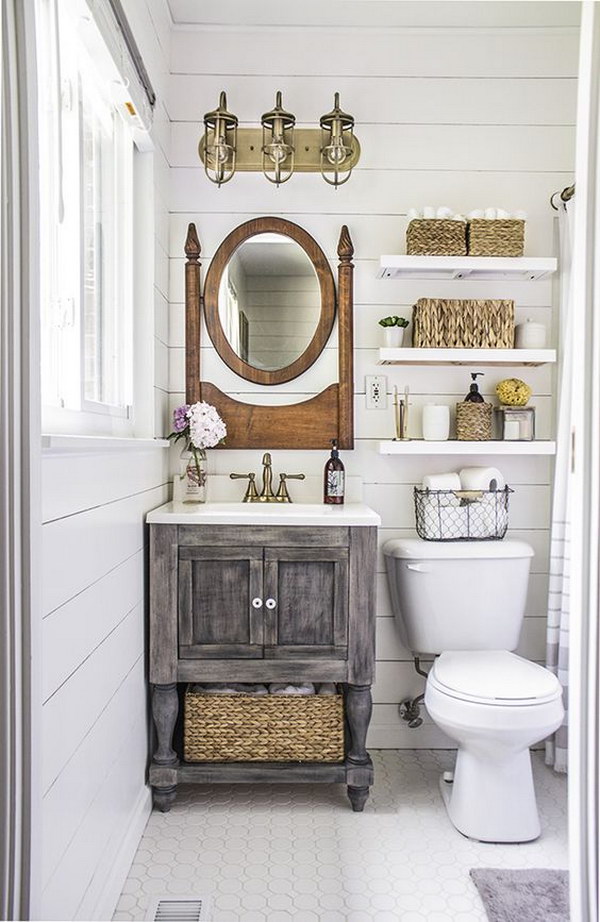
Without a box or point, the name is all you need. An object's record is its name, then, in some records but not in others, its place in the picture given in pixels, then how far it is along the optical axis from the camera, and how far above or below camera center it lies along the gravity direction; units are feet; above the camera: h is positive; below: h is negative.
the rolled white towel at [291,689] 7.71 -2.71
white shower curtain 8.34 -1.25
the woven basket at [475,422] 8.74 +0.08
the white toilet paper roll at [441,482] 8.59 -0.61
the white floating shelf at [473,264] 8.53 +1.88
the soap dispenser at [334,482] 8.64 -0.62
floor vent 5.80 -3.81
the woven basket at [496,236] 8.55 +2.20
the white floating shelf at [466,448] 8.63 -0.22
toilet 6.89 -2.42
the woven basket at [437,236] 8.54 +2.20
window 4.98 +1.59
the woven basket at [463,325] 8.74 +1.21
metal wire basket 8.52 -0.97
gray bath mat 5.85 -3.81
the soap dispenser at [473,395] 8.84 +0.40
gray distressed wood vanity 7.41 -1.80
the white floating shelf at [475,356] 8.60 +0.84
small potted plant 8.72 +1.15
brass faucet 8.87 -0.74
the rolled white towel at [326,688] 7.79 -2.73
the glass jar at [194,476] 8.55 -0.55
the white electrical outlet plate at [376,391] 9.13 +0.45
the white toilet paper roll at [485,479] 8.63 -0.58
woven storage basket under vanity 7.57 -3.04
